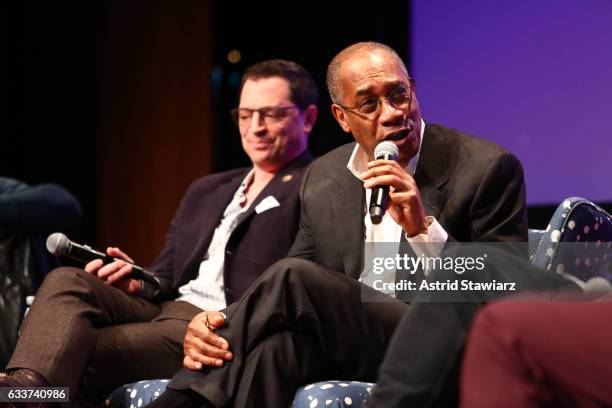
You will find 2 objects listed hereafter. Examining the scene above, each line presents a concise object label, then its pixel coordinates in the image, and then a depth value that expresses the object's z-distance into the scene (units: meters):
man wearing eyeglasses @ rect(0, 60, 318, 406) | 5.62
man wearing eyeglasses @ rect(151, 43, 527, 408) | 5.41
